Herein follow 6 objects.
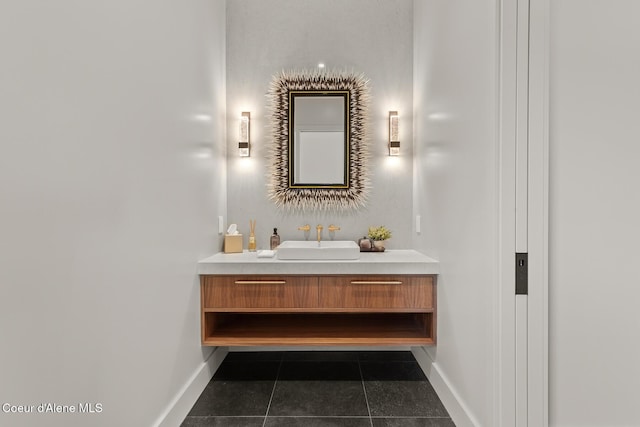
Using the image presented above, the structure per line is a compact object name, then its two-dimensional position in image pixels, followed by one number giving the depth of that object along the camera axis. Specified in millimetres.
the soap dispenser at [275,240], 2576
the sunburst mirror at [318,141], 2670
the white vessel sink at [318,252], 2137
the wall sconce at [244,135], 2615
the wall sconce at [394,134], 2623
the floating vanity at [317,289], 2090
